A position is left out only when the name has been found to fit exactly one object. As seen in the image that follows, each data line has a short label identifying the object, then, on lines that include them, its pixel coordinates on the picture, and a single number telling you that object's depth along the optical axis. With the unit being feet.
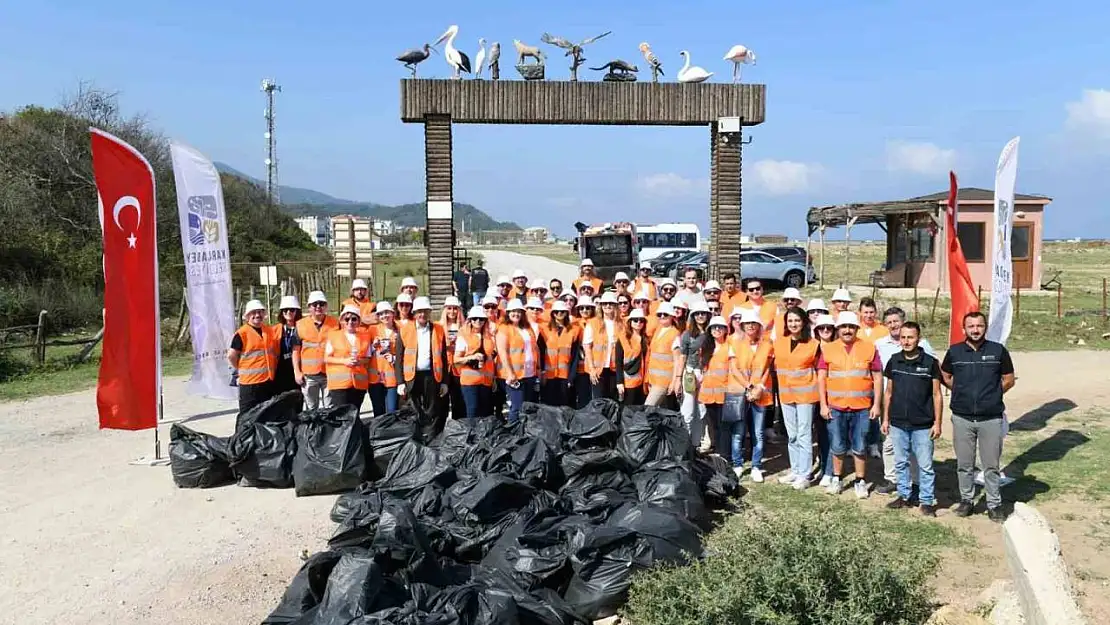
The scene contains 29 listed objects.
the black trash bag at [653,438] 21.49
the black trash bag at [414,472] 19.57
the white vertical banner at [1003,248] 23.79
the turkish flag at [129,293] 25.26
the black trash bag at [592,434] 21.91
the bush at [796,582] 11.78
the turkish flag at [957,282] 23.48
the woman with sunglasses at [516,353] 26.37
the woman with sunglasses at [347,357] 25.64
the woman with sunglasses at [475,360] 25.96
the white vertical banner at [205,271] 30.01
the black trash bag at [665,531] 15.23
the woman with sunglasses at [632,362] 26.35
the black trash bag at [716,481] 20.89
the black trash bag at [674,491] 18.47
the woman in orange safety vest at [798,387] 22.57
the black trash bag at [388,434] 23.15
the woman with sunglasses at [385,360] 26.18
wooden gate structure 50.08
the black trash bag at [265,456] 23.24
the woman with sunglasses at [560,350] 27.30
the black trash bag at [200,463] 23.65
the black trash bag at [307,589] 13.94
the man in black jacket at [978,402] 19.94
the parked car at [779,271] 86.63
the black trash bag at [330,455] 22.61
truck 81.05
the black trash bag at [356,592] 12.60
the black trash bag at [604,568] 14.73
